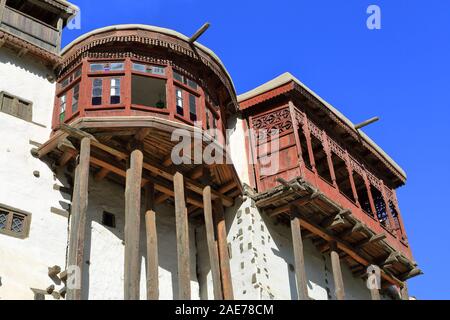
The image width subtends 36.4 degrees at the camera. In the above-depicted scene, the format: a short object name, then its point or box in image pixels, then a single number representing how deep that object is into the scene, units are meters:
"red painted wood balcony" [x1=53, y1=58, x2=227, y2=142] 17.27
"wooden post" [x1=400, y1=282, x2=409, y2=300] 24.23
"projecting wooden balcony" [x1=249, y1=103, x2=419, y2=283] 19.92
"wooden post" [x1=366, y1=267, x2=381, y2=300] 21.62
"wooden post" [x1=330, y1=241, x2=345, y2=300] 19.80
